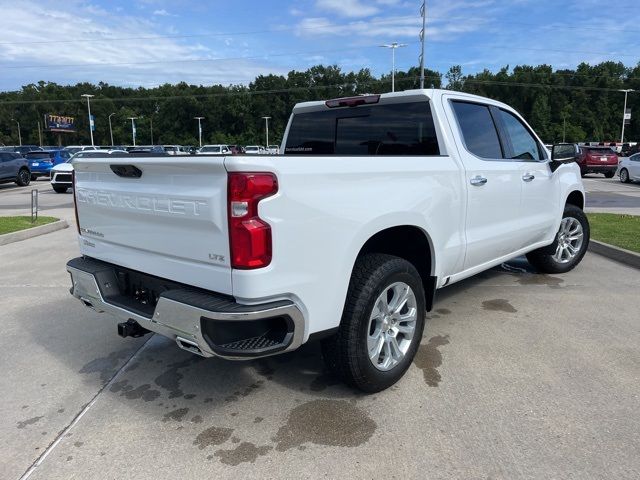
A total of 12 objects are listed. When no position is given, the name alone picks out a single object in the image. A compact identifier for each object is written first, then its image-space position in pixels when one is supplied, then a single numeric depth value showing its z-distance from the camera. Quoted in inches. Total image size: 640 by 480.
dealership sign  3247.3
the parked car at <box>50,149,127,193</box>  749.9
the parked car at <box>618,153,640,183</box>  871.9
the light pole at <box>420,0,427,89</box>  1092.0
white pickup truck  98.5
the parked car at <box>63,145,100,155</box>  1201.3
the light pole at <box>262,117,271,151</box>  3808.1
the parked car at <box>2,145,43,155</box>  1355.8
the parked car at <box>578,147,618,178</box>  1018.7
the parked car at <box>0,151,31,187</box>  877.8
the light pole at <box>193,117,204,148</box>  3735.2
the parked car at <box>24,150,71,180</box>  1101.7
